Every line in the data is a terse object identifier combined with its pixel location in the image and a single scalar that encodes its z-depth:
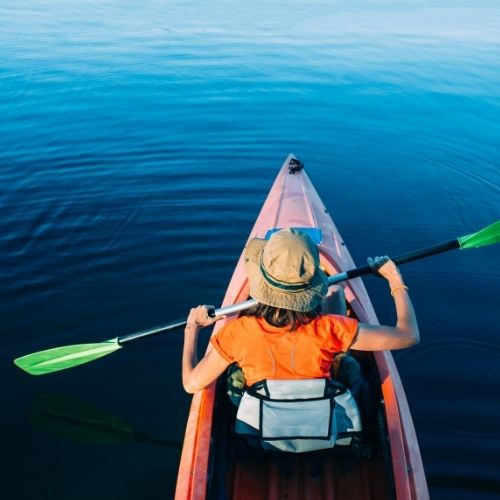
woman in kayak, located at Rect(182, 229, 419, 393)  2.06
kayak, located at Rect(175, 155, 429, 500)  2.45
